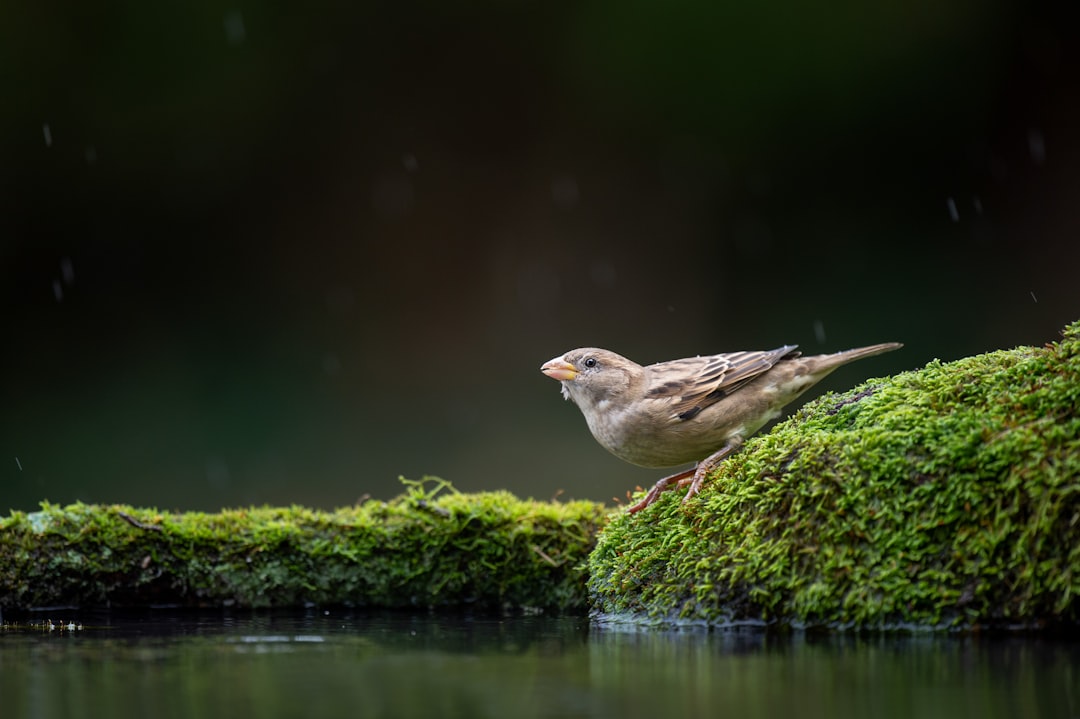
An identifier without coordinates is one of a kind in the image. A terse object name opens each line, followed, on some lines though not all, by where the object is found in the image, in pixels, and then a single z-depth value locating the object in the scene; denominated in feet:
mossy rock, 11.27
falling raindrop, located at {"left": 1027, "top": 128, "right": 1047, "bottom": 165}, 39.24
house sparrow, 15.57
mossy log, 15.66
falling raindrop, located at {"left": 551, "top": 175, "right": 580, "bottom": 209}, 42.63
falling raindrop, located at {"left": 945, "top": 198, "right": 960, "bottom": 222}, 38.37
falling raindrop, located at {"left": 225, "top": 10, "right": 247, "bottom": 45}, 40.34
